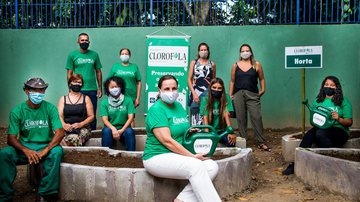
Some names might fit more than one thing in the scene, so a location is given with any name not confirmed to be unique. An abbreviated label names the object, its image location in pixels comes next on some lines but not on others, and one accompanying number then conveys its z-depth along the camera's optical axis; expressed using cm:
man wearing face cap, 582
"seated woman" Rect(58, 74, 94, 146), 739
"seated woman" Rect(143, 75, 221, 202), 527
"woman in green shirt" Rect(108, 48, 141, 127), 886
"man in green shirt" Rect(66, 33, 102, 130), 895
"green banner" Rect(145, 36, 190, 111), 934
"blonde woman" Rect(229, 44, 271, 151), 866
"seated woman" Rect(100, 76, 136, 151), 755
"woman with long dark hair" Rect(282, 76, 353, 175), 728
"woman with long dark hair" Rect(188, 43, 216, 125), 875
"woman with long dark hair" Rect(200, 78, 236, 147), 757
